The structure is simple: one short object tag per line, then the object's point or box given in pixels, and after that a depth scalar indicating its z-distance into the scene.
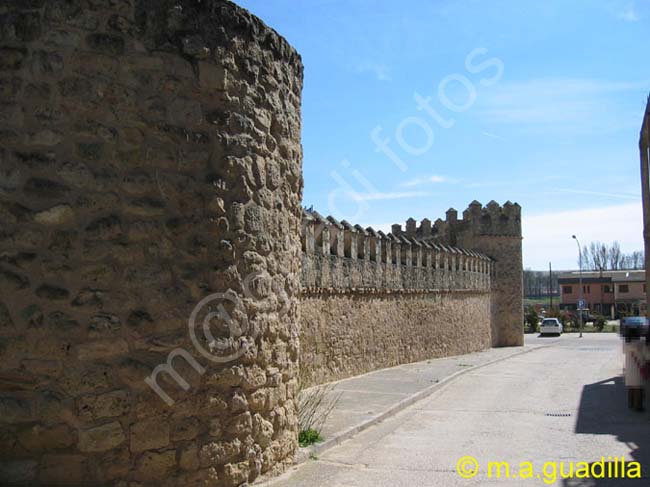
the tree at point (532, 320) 48.94
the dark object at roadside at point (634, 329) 11.13
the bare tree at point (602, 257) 113.55
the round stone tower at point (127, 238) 4.33
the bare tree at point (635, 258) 125.46
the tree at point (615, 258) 114.74
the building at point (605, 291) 69.25
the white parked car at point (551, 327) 43.00
